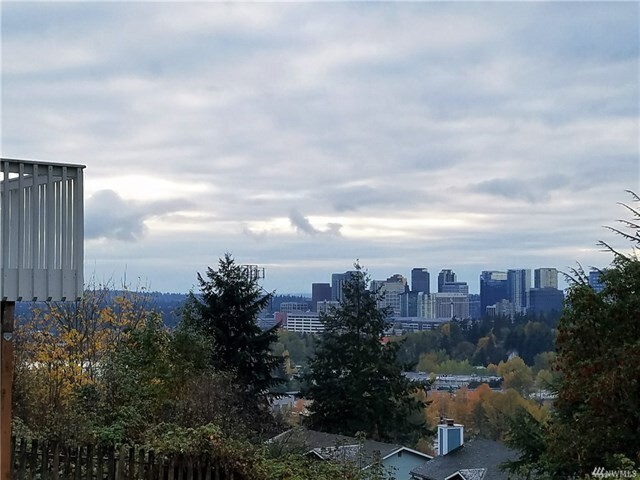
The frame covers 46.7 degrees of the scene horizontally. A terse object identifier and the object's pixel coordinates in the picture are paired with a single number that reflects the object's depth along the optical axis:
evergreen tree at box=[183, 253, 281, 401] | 21.27
